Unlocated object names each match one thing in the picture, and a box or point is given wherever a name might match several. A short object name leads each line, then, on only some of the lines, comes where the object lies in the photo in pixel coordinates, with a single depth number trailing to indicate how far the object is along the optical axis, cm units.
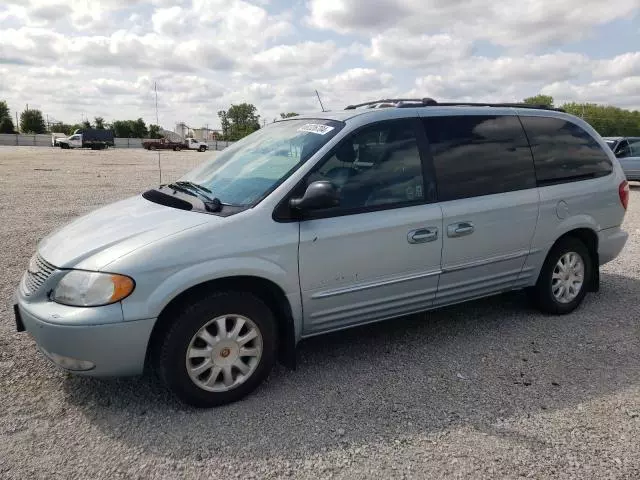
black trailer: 5362
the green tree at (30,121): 8550
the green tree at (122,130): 8838
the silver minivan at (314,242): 296
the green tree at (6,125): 7556
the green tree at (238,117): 10438
